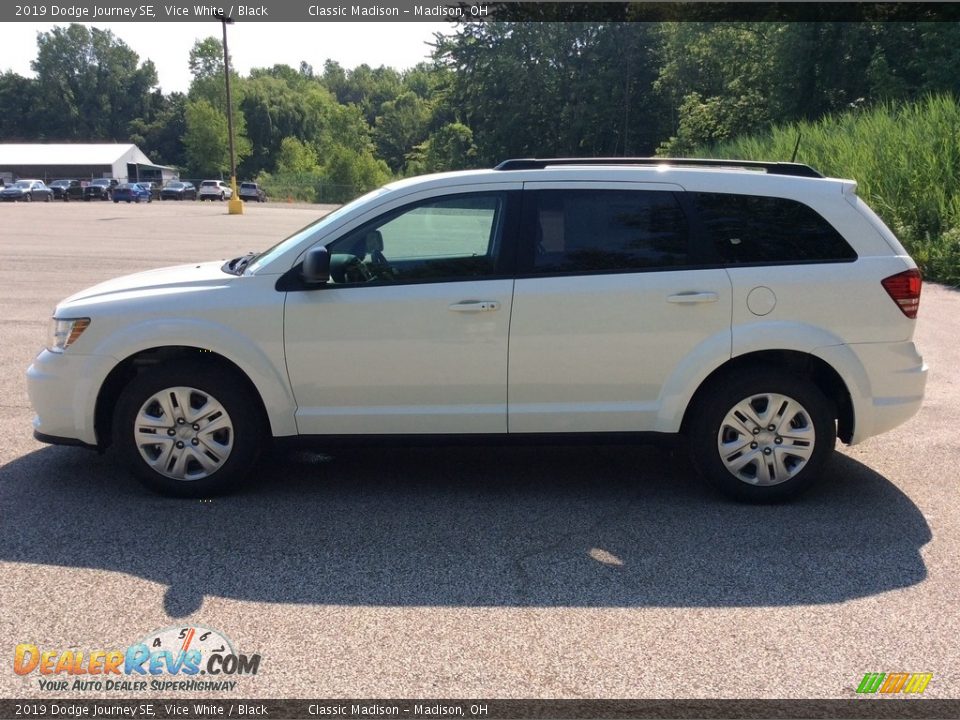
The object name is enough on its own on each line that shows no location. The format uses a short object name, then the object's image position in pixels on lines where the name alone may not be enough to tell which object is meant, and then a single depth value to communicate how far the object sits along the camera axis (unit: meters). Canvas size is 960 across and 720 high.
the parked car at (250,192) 71.38
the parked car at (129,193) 65.06
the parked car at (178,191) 72.50
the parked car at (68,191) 68.69
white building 95.19
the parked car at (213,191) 71.69
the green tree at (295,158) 104.88
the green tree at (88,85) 128.00
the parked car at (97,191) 68.62
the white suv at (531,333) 5.12
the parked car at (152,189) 70.64
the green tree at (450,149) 65.31
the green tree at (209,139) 103.31
